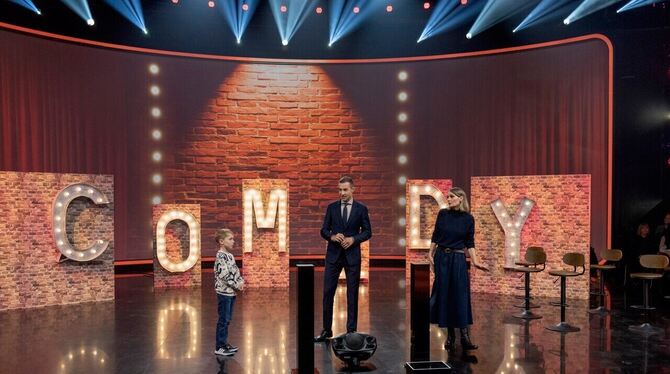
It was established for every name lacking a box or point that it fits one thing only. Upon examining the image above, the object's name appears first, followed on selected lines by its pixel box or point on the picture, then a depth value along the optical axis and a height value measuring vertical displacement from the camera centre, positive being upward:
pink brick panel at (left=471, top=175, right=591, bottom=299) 8.10 -0.73
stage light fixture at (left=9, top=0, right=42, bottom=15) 9.16 +2.89
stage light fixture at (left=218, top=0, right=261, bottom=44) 10.98 +3.29
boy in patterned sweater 5.05 -0.99
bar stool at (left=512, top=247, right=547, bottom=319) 6.90 -1.16
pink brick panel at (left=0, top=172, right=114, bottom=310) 7.28 -0.90
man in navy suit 5.52 -0.74
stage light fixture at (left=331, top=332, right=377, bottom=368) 4.71 -1.48
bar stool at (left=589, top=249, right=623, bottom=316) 7.58 -1.13
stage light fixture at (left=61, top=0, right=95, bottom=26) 9.80 +3.01
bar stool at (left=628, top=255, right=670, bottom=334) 6.26 -1.19
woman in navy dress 5.25 -0.84
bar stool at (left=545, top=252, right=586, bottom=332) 6.23 -1.65
